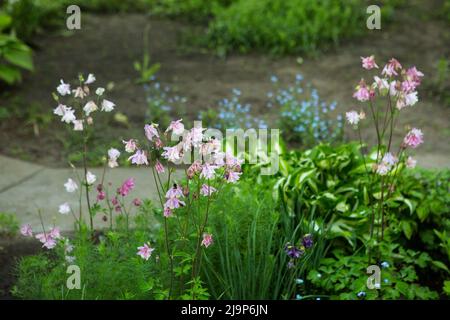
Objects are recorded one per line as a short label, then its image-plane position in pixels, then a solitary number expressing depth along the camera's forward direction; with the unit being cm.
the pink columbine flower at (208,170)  285
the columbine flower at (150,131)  292
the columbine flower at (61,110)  337
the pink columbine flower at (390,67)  344
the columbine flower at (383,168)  351
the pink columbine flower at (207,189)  299
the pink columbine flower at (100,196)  356
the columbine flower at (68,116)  334
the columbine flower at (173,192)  289
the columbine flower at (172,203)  291
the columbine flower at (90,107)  342
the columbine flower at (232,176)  296
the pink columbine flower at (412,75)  344
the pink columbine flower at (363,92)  349
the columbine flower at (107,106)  339
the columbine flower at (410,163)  374
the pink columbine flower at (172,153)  284
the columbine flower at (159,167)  295
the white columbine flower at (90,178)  361
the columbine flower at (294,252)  334
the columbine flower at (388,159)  351
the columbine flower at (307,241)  334
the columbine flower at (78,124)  350
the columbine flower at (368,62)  350
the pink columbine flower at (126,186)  342
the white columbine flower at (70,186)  347
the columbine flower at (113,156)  336
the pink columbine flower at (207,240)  309
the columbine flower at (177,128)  284
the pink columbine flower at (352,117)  350
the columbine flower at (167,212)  296
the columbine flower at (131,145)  295
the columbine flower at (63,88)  341
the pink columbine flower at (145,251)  311
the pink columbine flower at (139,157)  292
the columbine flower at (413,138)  343
